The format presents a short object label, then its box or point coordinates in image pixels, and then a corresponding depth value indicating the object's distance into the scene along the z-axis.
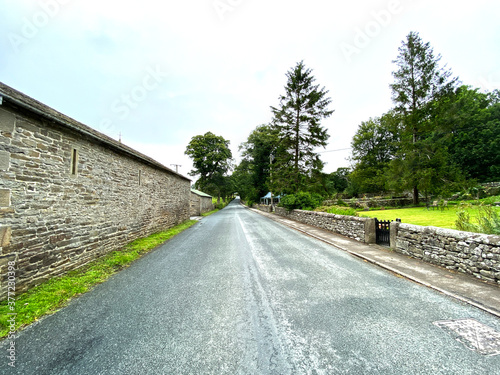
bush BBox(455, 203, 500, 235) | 5.15
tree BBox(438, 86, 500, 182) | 29.73
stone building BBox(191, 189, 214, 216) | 25.93
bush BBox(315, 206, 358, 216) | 10.82
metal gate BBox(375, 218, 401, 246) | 7.61
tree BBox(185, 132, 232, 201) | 39.53
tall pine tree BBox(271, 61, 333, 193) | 20.72
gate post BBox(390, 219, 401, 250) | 6.89
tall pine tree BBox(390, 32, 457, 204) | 20.16
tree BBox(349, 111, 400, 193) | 38.53
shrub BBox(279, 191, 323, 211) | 17.98
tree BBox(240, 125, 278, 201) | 37.72
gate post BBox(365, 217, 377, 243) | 8.11
